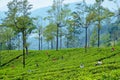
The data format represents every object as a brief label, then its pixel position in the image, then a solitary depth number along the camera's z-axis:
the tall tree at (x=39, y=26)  106.94
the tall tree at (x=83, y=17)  65.75
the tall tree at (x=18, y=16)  56.12
